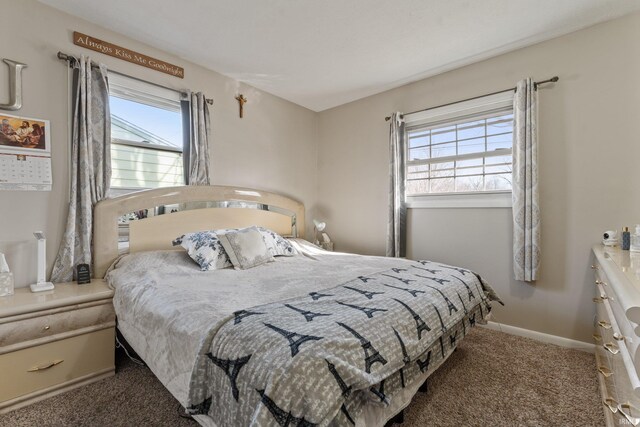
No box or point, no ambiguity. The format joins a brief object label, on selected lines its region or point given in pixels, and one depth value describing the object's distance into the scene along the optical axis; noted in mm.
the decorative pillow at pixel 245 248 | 2367
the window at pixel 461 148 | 2768
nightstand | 1596
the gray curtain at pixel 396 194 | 3201
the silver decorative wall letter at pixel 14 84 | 1942
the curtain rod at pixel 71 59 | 2107
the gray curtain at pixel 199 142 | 2793
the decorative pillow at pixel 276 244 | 2696
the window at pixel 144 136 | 2477
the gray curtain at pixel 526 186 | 2439
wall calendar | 1926
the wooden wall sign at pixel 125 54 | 2221
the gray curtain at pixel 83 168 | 2119
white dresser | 787
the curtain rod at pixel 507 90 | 2411
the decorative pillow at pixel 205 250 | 2271
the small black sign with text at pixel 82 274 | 2084
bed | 952
